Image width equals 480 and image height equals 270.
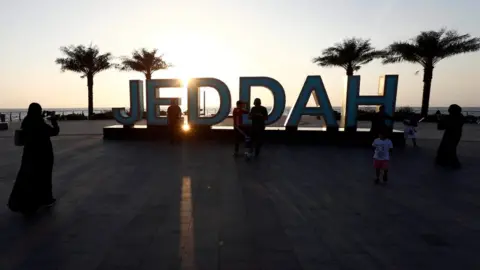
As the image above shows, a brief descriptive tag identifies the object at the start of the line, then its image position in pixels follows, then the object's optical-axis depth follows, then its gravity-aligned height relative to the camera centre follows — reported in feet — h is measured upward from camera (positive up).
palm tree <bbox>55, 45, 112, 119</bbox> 112.78 +13.55
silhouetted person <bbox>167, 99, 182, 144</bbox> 42.91 -2.61
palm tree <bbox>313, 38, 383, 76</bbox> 109.50 +18.30
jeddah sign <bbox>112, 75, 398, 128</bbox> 41.16 +0.56
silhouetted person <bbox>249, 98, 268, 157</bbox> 31.89 -1.93
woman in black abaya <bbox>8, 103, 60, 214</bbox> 15.76 -3.60
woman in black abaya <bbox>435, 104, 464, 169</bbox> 28.86 -2.84
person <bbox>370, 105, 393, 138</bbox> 35.95 -2.00
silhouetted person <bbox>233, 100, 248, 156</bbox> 33.13 -2.33
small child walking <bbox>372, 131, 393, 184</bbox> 22.33 -3.60
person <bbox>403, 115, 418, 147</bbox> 42.78 -3.28
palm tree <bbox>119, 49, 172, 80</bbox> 120.16 +14.76
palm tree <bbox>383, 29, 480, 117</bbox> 92.73 +17.66
